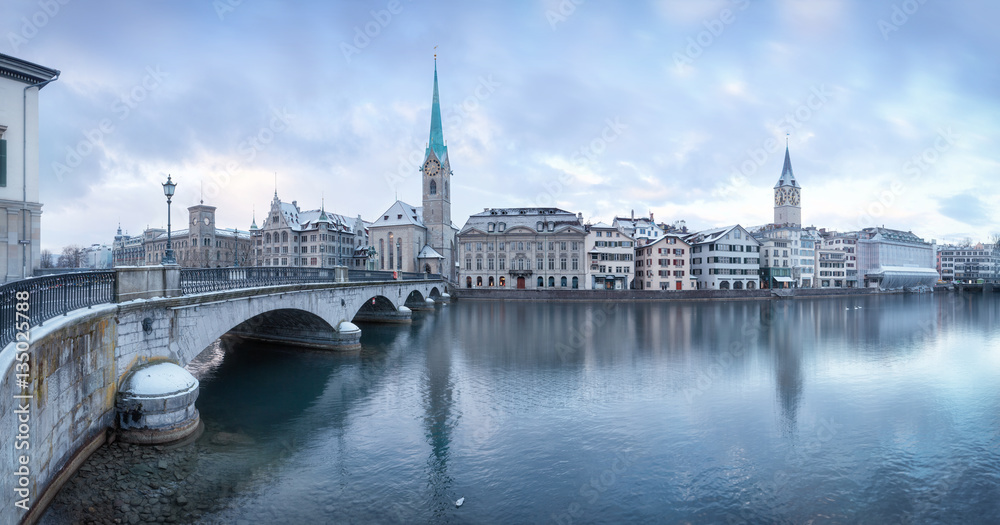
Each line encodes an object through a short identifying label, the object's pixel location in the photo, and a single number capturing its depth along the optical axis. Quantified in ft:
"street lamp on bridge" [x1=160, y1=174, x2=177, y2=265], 54.62
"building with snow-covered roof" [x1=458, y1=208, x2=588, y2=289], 281.13
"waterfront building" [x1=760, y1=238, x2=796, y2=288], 316.19
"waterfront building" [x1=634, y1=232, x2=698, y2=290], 285.23
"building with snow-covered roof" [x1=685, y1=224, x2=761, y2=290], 291.38
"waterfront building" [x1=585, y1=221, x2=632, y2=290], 280.51
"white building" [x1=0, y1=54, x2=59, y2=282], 67.72
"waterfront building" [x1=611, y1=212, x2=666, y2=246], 310.22
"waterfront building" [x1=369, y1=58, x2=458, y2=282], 311.06
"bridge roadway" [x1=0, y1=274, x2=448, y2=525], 27.63
